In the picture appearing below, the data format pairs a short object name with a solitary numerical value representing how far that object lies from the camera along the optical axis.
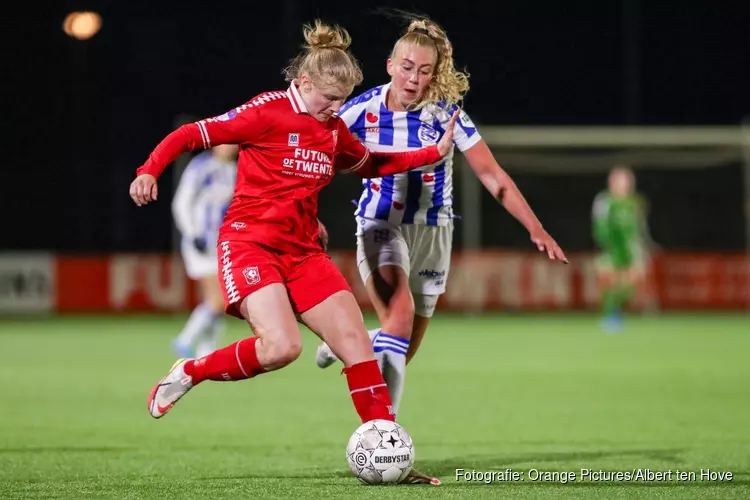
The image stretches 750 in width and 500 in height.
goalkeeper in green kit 38.59
